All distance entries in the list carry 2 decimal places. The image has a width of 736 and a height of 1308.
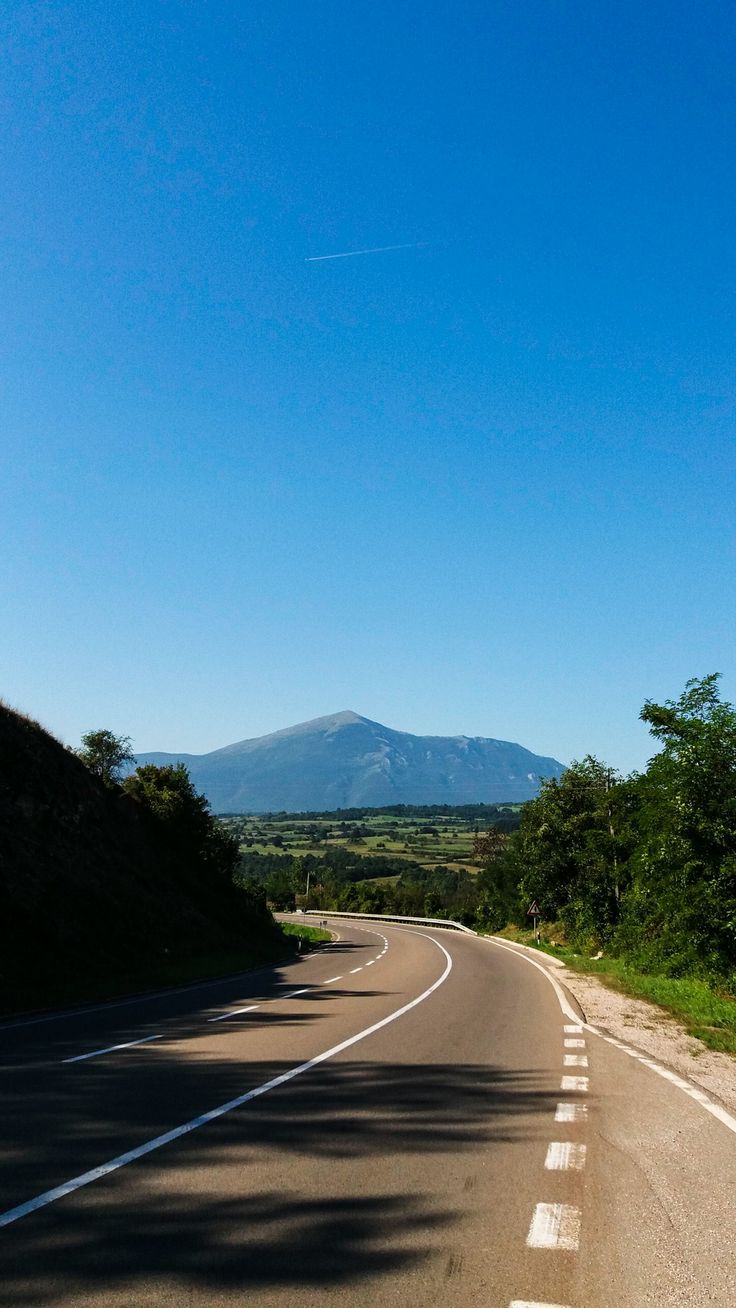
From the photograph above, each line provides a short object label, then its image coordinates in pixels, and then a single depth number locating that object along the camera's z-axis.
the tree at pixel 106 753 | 61.56
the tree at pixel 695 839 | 21.95
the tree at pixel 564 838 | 53.66
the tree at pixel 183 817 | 44.41
